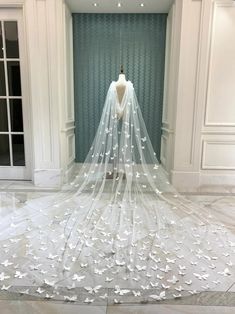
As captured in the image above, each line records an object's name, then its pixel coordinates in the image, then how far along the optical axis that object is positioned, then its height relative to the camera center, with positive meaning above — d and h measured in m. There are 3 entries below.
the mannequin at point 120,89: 3.32 +0.21
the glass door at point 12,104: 3.54 +0.00
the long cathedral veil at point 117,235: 1.76 -1.13
